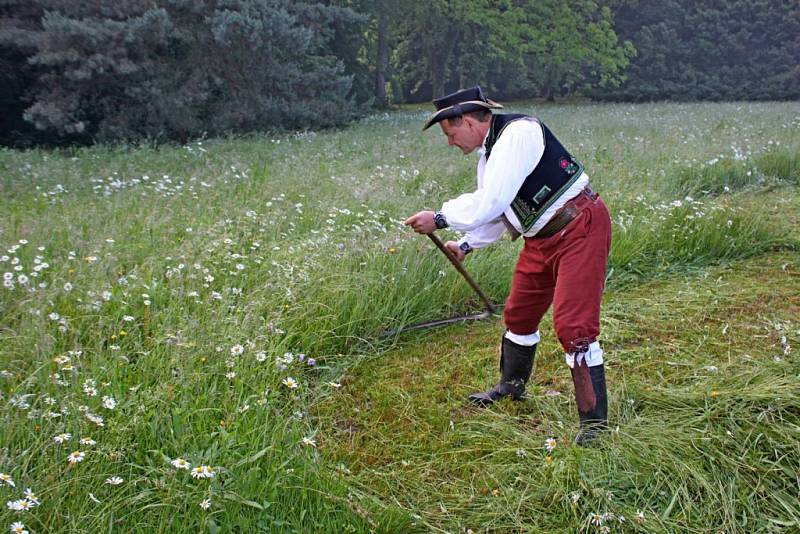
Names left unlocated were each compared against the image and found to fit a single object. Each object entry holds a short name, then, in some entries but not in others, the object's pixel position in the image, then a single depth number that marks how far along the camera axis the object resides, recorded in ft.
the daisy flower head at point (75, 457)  7.58
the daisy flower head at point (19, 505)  6.91
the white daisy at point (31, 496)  6.88
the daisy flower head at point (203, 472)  7.67
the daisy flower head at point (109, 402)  8.51
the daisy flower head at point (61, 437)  7.84
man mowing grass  9.62
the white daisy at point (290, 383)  10.18
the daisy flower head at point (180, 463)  7.89
